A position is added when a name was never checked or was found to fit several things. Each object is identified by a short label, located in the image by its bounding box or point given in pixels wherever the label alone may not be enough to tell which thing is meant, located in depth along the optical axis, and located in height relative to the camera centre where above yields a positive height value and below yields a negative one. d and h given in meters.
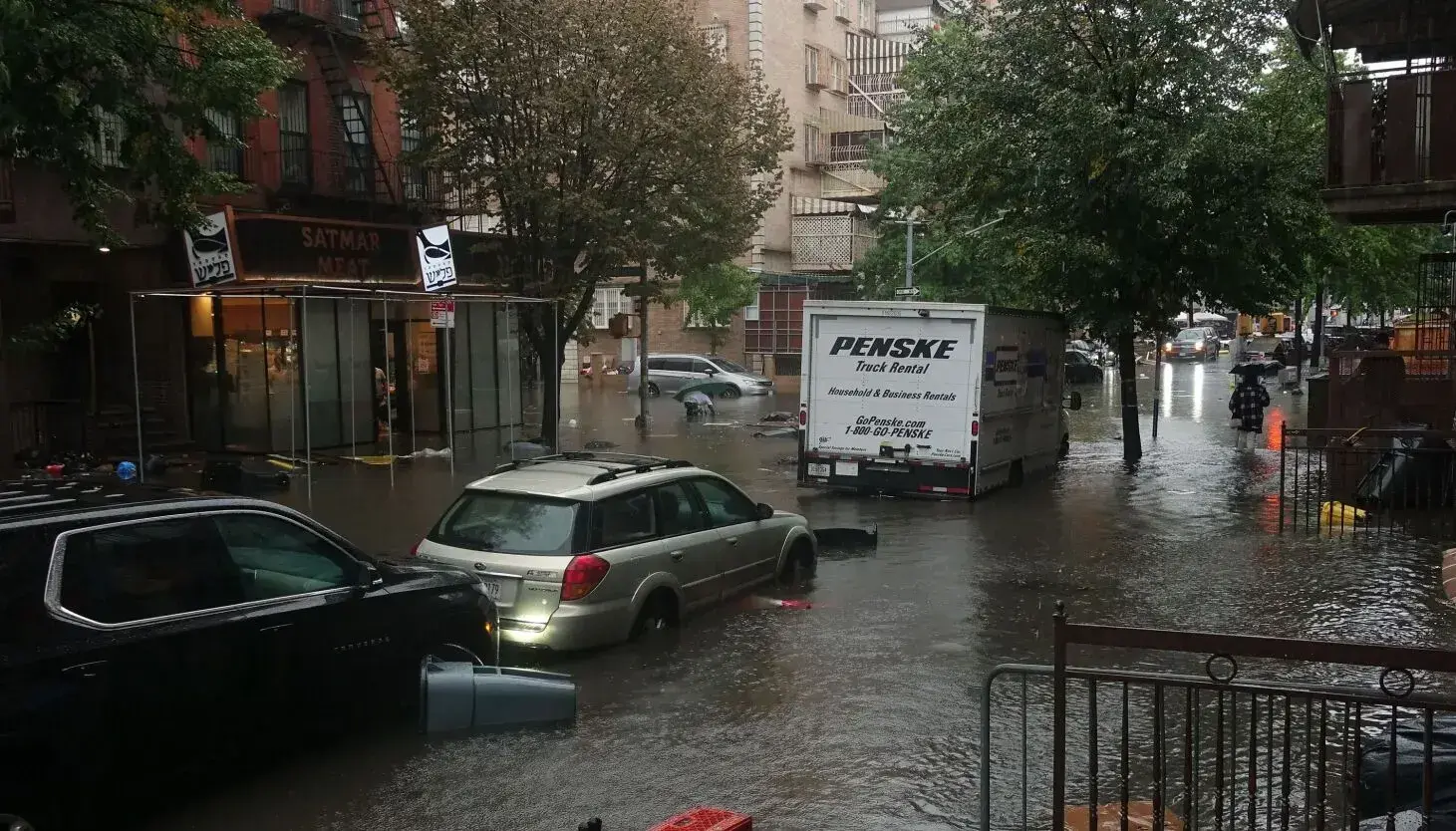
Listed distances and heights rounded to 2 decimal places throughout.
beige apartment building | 51.91 +5.29
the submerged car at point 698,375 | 44.19 -1.87
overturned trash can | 7.31 -2.20
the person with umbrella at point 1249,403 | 26.20 -1.75
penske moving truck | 17.22 -1.04
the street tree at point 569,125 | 21.53 +3.48
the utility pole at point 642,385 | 30.61 -1.55
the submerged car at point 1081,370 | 49.53 -1.97
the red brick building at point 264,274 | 20.11 +0.87
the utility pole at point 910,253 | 35.22 +1.89
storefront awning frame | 17.06 +0.44
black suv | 5.56 -1.53
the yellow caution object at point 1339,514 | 15.04 -2.38
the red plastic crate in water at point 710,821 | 5.53 -2.19
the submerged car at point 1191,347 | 66.88 -1.50
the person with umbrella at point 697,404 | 33.91 -2.21
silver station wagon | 9.03 -1.67
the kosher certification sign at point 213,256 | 19.33 +1.07
